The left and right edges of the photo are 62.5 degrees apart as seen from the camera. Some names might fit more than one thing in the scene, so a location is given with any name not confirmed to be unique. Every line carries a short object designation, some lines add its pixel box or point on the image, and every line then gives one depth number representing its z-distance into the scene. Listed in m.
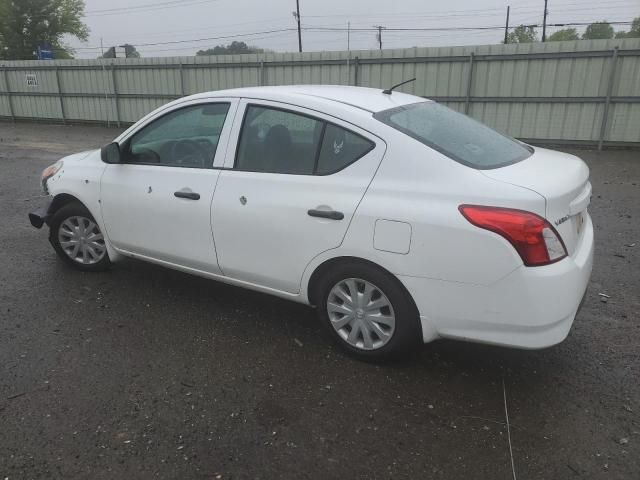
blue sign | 29.60
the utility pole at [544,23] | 48.29
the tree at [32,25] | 42.56
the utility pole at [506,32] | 51.05
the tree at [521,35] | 66.24
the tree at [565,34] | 67.88
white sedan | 2.68
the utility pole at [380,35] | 58.41
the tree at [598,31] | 67.00
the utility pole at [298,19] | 46.50
